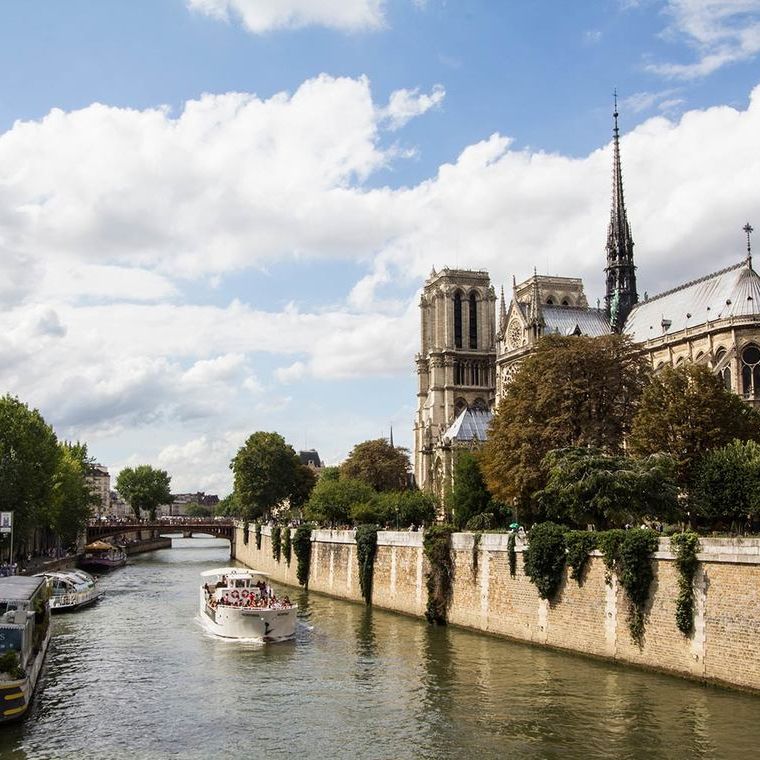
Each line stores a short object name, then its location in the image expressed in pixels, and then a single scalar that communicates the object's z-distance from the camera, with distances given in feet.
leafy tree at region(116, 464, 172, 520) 570.05
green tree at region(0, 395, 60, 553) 216.13
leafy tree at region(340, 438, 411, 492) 361.10
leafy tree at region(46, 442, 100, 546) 261.05
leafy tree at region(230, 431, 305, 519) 360.07
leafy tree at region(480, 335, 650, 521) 168.66
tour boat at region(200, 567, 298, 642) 136.98
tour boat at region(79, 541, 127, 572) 292.61
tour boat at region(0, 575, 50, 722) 87.86
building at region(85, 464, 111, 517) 354.02
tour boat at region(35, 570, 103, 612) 175.73
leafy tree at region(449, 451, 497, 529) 225.56
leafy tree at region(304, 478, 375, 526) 261.85
